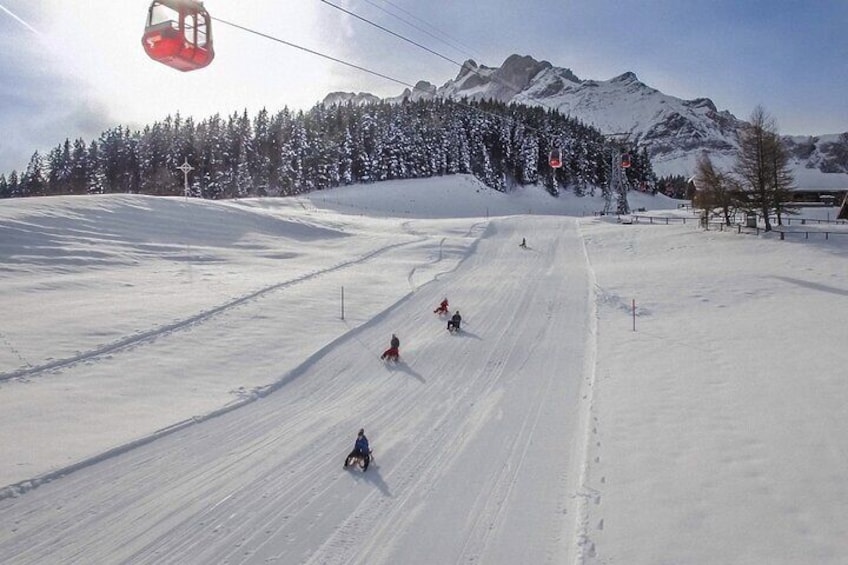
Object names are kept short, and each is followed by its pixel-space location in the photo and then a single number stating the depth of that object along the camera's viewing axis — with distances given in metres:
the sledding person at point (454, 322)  22.12
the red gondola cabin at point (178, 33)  10.41
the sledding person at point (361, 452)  10.82
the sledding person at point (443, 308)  24.33
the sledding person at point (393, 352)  18.45
